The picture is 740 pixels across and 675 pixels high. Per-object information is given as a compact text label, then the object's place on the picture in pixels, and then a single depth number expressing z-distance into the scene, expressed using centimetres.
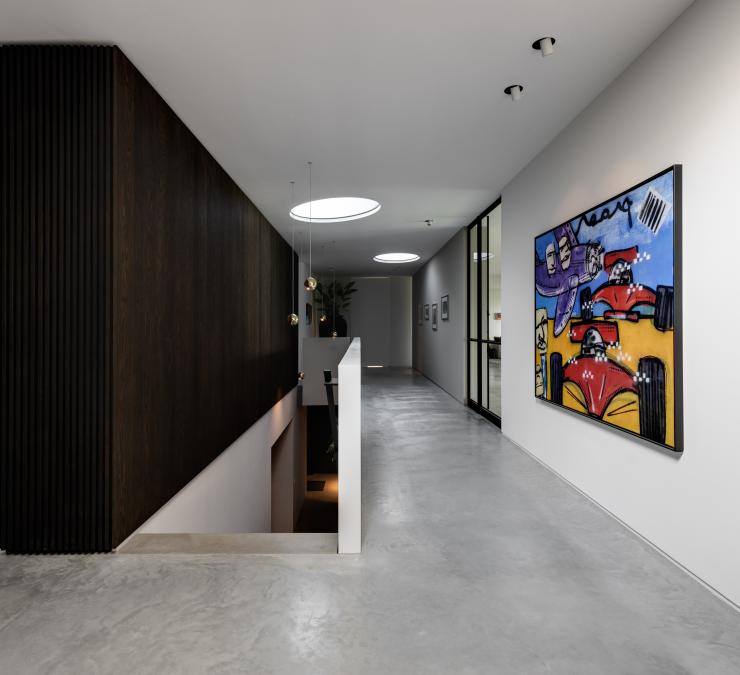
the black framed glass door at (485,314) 590
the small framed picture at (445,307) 832
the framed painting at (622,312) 232
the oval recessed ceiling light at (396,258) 1037
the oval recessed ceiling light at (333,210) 638
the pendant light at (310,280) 467
